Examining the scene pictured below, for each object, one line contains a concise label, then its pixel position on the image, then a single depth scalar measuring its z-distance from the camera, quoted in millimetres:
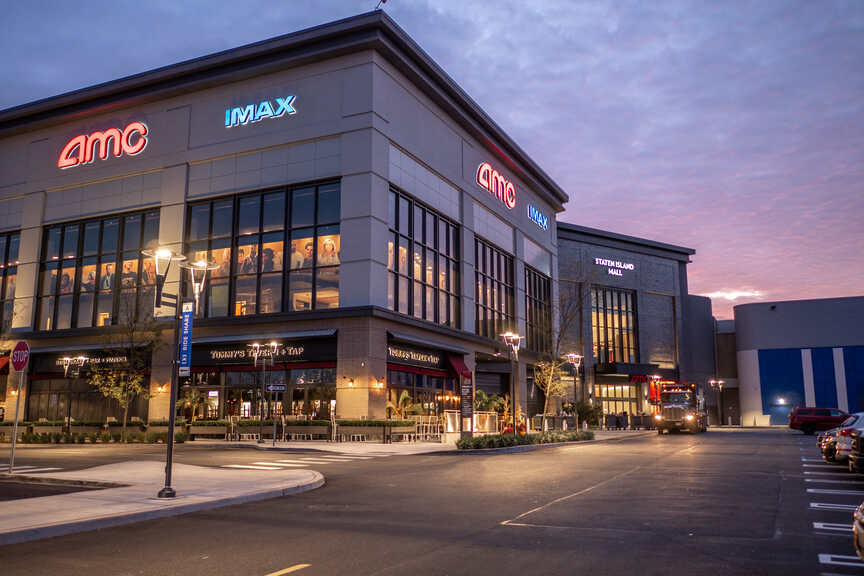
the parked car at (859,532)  6265
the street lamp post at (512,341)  34406
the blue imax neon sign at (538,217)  64000
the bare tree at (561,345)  46772
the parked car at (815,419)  48438
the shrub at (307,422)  36472
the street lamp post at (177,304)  13414
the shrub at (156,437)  36094
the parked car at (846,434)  18250
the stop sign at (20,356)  17781
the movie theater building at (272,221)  38906
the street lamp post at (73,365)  44781
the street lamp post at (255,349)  37969
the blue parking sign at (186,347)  17041
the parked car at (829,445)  21044
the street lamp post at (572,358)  46894
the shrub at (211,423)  38166
